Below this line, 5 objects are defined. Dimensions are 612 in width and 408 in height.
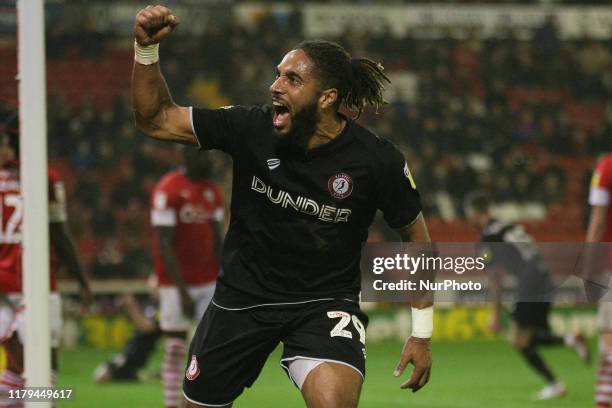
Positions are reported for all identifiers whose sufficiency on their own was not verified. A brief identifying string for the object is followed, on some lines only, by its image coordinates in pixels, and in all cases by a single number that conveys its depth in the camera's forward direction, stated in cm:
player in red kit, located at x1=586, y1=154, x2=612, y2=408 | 1555
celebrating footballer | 1003
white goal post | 865
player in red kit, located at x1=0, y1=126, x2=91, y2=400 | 1356
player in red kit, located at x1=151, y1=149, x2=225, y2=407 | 1814
